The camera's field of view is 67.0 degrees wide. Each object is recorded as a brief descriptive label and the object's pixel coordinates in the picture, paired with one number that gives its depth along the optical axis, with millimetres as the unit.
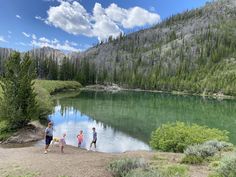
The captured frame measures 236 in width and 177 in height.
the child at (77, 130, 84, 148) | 17300
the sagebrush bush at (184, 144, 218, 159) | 10629
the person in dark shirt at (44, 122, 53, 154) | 13401
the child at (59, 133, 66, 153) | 13544
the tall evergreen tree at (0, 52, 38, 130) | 18579
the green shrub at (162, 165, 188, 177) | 7885
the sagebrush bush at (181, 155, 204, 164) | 10151
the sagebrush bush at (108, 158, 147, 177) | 8692
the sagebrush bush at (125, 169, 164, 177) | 7065
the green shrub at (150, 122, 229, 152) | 14826
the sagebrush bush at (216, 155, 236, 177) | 7305
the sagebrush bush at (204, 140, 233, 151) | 11746
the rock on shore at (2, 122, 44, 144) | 17521
